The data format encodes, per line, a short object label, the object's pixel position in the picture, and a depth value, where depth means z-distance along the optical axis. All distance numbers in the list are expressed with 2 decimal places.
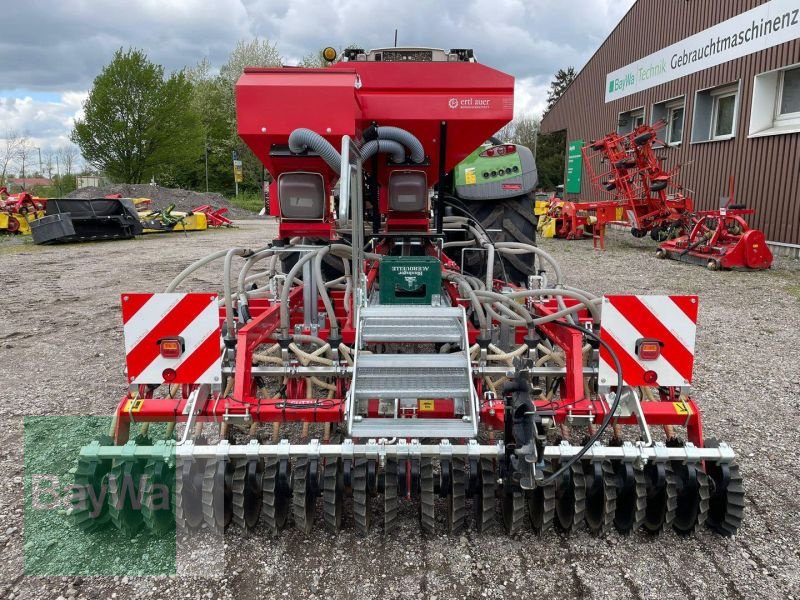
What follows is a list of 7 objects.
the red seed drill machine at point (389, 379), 2.23
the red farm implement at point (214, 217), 18.14
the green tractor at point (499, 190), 5.59
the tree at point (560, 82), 42.94
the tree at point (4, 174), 28.62
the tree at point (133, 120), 28.81
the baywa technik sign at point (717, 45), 9.71
